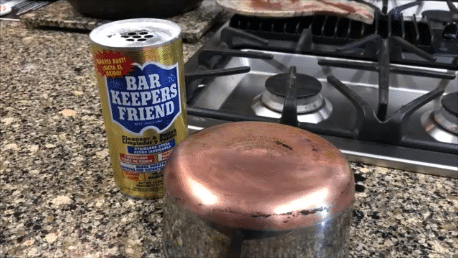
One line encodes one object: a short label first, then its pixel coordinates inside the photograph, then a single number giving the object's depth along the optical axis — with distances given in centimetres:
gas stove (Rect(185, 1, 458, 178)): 54
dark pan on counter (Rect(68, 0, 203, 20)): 89
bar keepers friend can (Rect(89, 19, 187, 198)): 40
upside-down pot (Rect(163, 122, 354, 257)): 32
